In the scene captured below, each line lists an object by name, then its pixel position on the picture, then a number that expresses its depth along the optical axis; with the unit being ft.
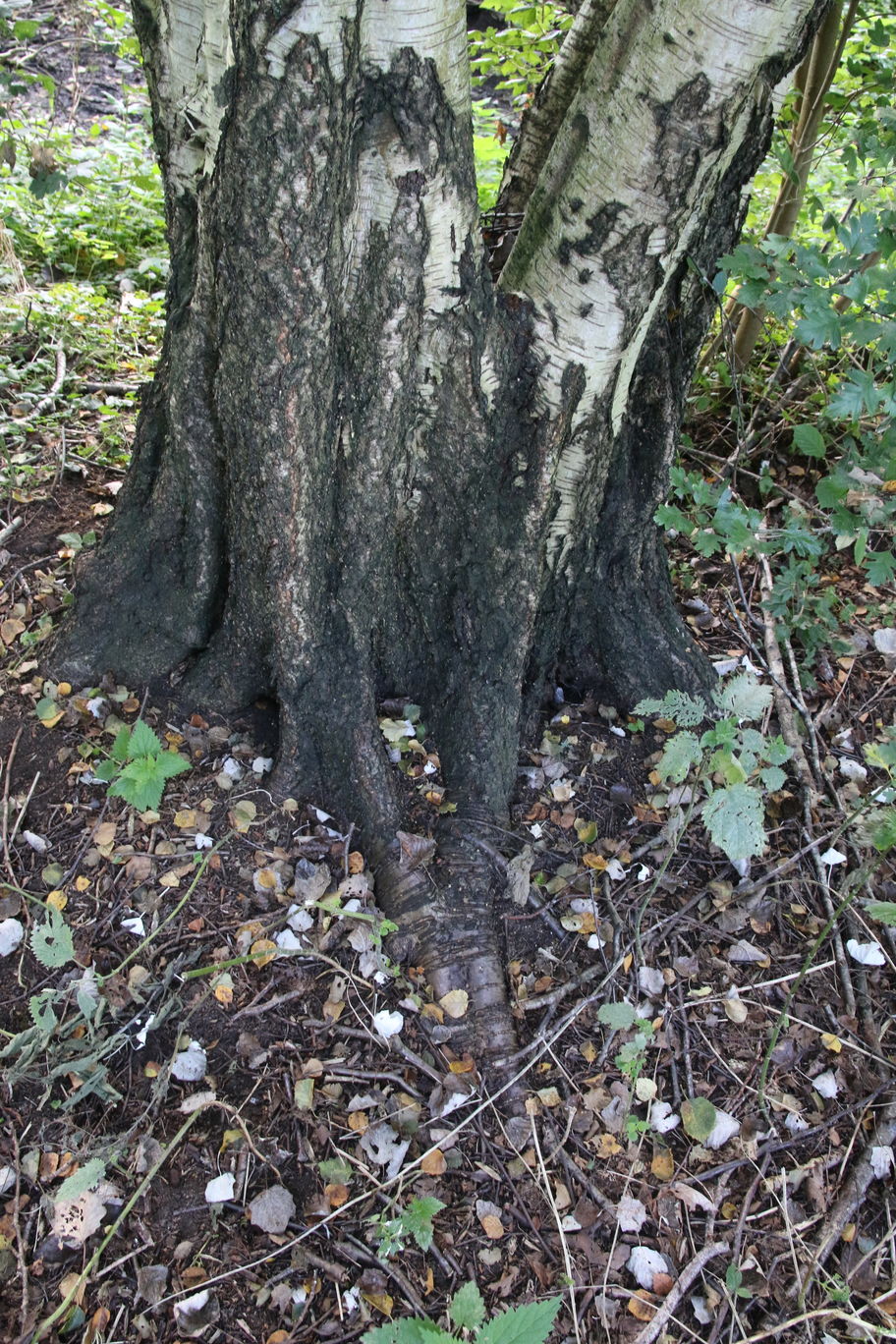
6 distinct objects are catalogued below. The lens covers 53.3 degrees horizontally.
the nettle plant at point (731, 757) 6.57
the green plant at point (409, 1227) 5.91
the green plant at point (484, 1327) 4.62
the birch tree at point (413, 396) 6.05
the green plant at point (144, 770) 6.98
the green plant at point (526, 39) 12.02
